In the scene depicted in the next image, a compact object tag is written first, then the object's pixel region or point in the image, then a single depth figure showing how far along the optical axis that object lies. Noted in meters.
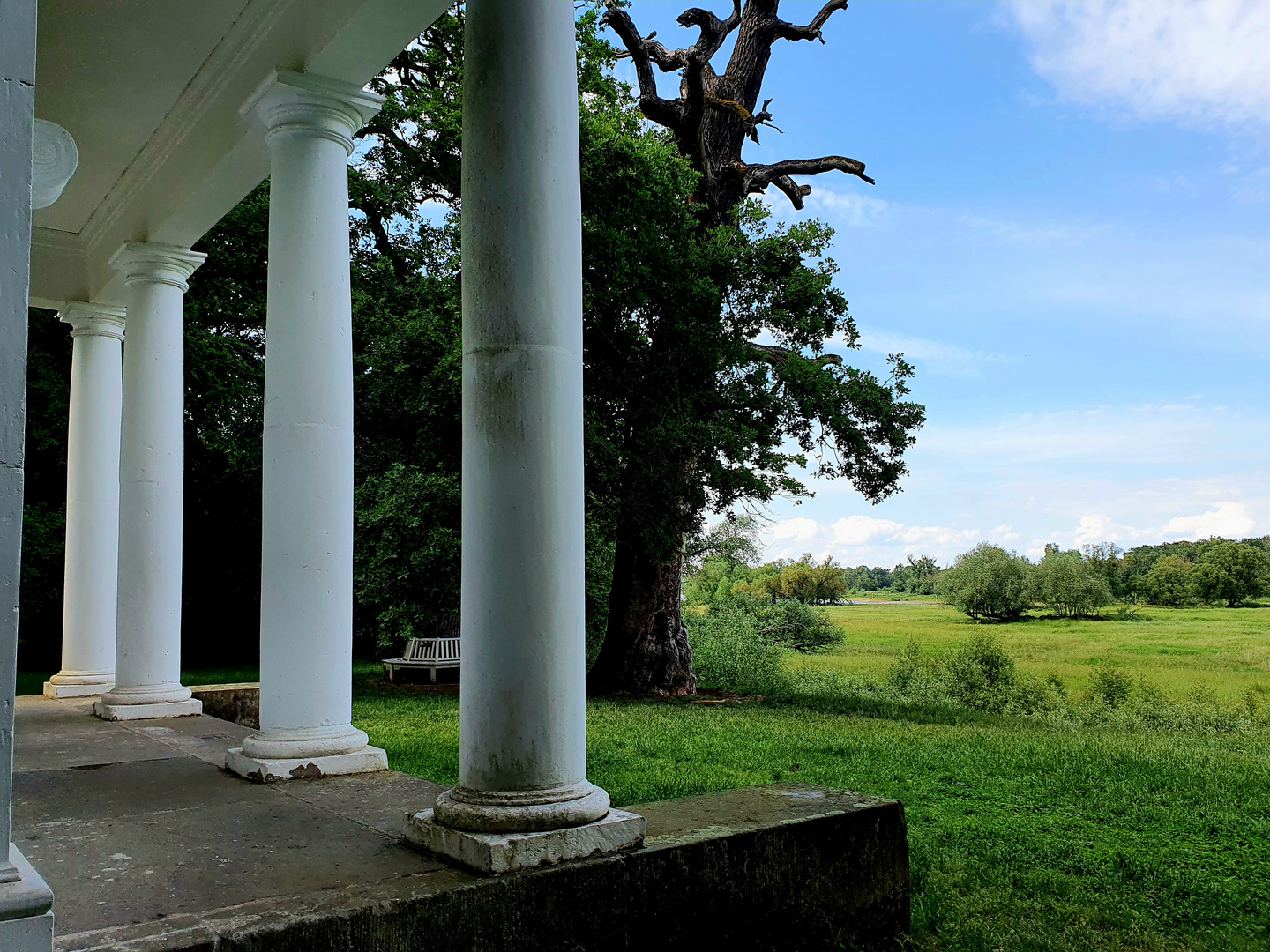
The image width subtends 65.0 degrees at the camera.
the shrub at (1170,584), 53.78
